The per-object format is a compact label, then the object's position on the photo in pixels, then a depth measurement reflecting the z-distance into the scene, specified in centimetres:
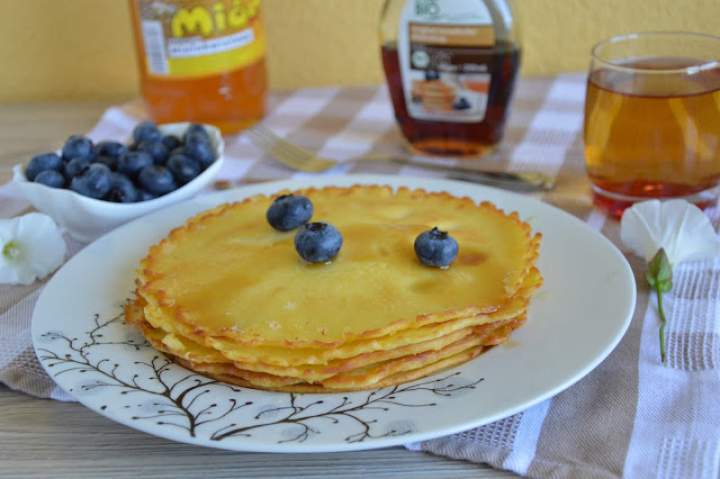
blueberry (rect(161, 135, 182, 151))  68
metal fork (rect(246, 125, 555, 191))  68
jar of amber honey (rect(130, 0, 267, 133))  74
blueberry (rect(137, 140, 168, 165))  66
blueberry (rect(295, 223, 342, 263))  52
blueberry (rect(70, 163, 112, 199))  62
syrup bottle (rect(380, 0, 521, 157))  70
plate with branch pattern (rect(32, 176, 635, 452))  46
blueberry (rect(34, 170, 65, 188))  62
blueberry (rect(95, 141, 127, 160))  66
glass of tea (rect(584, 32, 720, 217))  61
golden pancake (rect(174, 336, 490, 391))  48
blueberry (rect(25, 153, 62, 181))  63
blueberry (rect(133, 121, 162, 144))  67
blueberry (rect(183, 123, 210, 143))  67
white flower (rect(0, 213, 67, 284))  60
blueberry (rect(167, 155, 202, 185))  65
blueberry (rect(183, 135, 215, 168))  66
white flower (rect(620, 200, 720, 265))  58
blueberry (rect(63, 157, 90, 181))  64
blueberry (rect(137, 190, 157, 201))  64
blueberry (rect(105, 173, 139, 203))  63
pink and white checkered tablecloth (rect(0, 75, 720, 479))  47
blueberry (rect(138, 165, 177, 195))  63
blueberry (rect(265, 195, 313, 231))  56
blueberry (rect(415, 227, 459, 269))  52
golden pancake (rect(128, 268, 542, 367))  48
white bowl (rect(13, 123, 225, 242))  61
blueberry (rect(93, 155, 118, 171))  65
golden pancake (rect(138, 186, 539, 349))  49
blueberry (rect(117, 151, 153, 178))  64
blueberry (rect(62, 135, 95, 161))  64
